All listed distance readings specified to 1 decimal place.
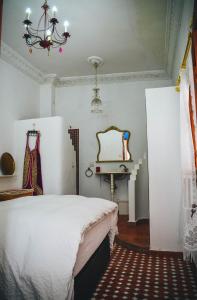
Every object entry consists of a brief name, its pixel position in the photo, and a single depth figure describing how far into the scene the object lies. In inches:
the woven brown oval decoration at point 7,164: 180.1
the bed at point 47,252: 60.7
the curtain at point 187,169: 84.5
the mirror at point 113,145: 229.5
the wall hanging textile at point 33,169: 193.5
